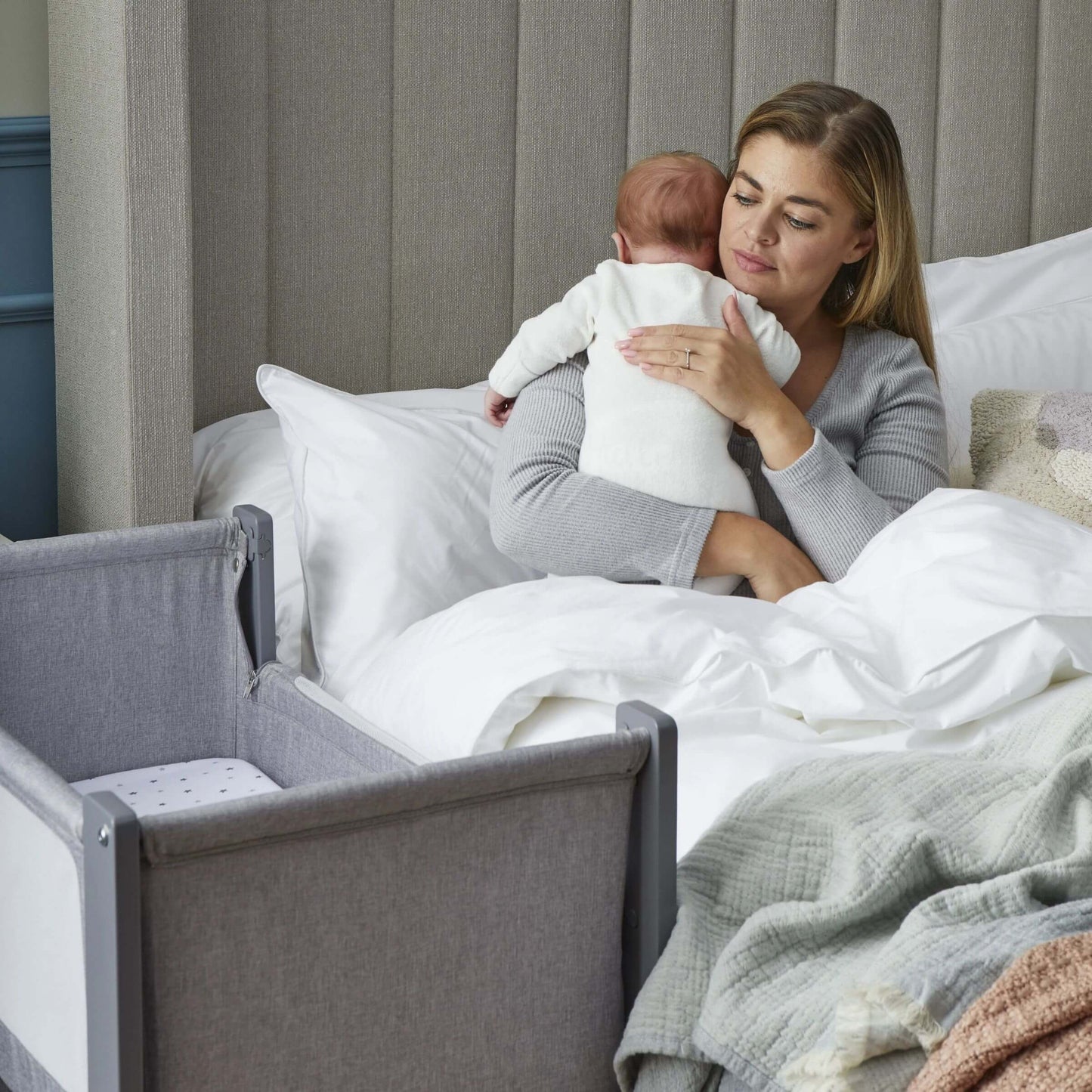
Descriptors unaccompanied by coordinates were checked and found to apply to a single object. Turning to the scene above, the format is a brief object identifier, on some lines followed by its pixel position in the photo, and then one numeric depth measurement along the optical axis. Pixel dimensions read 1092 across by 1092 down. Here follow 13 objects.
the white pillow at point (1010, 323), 4.50
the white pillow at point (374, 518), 4.04
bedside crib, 3.34
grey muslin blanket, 3.34
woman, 3.95
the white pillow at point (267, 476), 4.12
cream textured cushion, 4.09
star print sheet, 3.85
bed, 4.09
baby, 3.95
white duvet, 3.68
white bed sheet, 3.60
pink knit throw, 3.31
